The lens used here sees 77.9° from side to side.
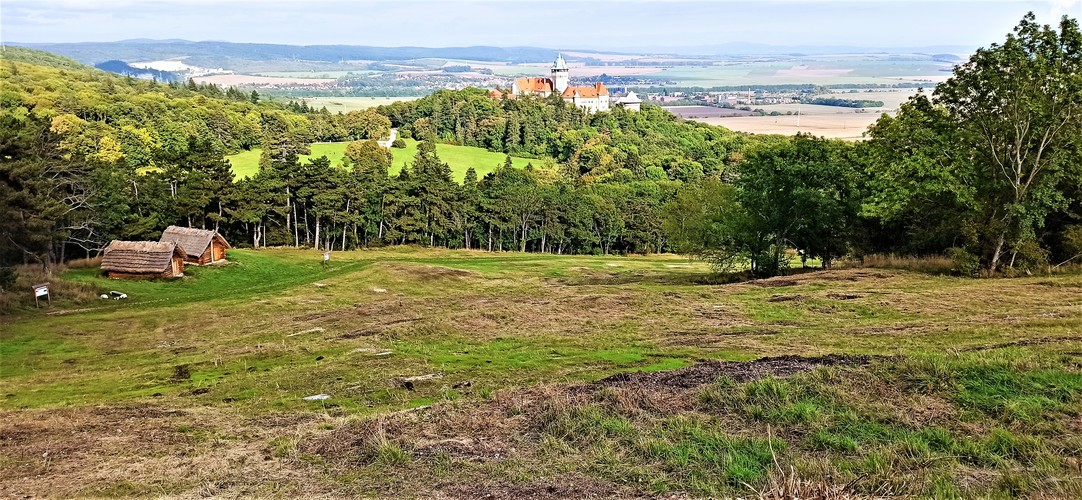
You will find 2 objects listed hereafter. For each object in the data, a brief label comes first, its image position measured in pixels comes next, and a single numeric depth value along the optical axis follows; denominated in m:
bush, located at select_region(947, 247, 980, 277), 29.75
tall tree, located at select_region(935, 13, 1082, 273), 28.19
